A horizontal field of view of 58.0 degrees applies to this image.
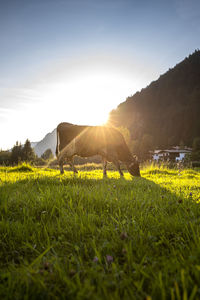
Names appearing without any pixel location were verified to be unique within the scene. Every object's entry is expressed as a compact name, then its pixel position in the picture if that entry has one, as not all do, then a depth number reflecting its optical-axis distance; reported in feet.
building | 286.97
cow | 30.04
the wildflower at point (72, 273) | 4.14
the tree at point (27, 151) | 278.77
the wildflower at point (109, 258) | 4.69
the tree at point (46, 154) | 388.68
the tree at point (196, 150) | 175.16
